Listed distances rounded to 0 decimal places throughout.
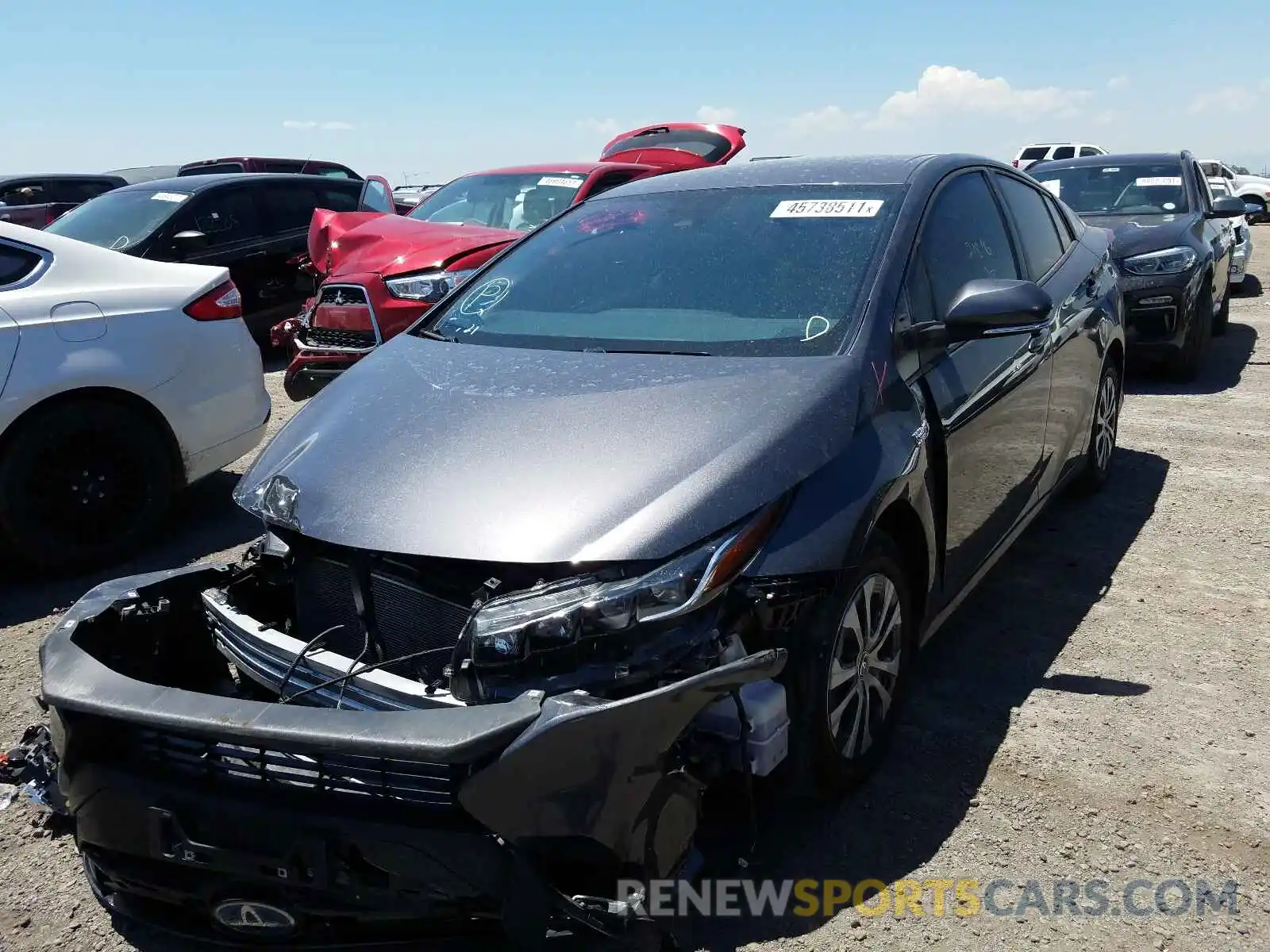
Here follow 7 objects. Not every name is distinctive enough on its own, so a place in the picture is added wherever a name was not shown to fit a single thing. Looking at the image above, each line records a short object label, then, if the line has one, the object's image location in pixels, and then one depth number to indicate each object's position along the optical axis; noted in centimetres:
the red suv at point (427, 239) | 658
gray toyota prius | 203
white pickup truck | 2286
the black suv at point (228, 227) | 913
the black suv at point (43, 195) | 1432
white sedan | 452
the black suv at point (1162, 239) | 779
